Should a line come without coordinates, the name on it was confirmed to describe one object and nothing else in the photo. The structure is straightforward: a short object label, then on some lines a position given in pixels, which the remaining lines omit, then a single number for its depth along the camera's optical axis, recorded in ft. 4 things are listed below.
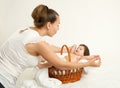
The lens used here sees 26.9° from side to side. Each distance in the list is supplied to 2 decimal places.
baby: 6.74
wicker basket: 6.14
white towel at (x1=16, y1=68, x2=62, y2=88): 5.66
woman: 5.75
